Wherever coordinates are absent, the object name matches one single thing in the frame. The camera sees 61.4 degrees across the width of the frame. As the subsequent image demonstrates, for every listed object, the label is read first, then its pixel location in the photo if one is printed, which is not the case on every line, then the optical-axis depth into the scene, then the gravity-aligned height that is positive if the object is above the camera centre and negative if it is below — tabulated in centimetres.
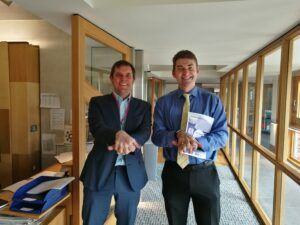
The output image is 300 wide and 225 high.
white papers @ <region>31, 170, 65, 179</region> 208 -66
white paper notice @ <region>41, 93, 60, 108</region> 295 -1
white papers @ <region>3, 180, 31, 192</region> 206 -74
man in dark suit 162 -39
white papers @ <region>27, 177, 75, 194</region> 173 -62
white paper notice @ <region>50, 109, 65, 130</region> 296 -24
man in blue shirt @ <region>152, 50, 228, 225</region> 152 -29
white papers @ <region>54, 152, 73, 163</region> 231 -55
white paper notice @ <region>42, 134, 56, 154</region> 301 -53
